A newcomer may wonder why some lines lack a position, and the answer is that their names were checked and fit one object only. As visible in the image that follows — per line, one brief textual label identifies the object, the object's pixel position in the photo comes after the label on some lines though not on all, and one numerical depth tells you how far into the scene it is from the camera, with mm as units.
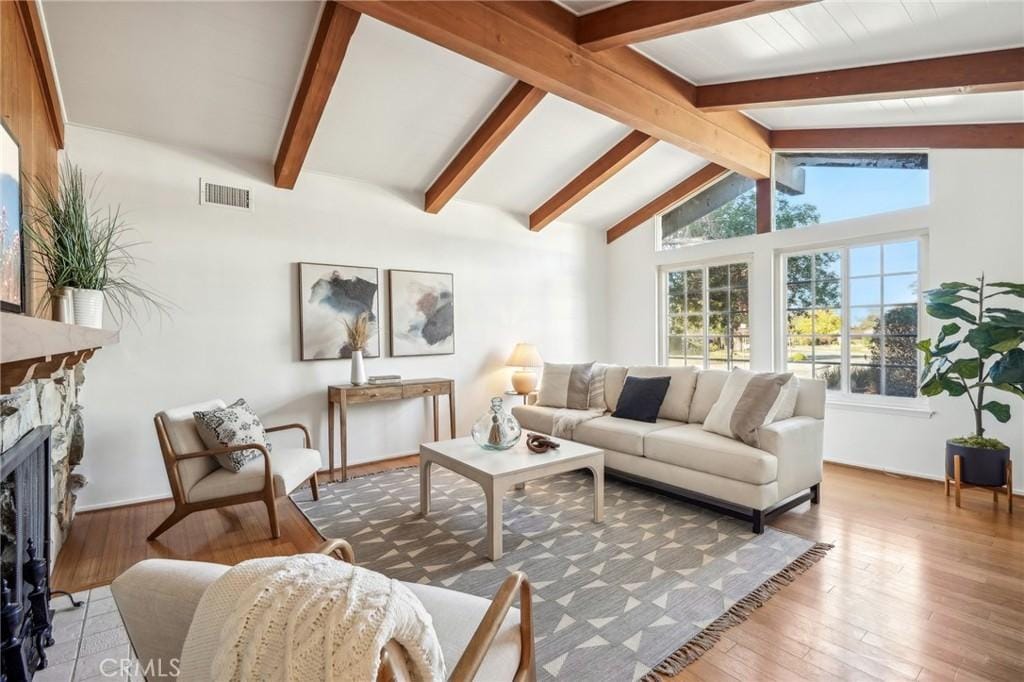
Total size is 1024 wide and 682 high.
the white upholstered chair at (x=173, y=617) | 946
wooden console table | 3982
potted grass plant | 2334
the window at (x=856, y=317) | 4027
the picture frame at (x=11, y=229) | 1754
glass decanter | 3086
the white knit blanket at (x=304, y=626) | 759
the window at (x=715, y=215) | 5051
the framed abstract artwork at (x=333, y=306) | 4145
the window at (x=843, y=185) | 4004
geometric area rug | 1896
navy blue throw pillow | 3842
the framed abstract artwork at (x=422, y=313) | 4648
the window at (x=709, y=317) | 5117
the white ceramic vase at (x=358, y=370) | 4164
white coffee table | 2570
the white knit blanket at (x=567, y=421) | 3966
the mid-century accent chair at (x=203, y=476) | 2725
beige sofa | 2885
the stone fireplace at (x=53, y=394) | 1040
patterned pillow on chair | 2842
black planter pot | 3137
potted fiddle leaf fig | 3086
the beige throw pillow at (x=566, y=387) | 4363
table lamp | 5152
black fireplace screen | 1419
